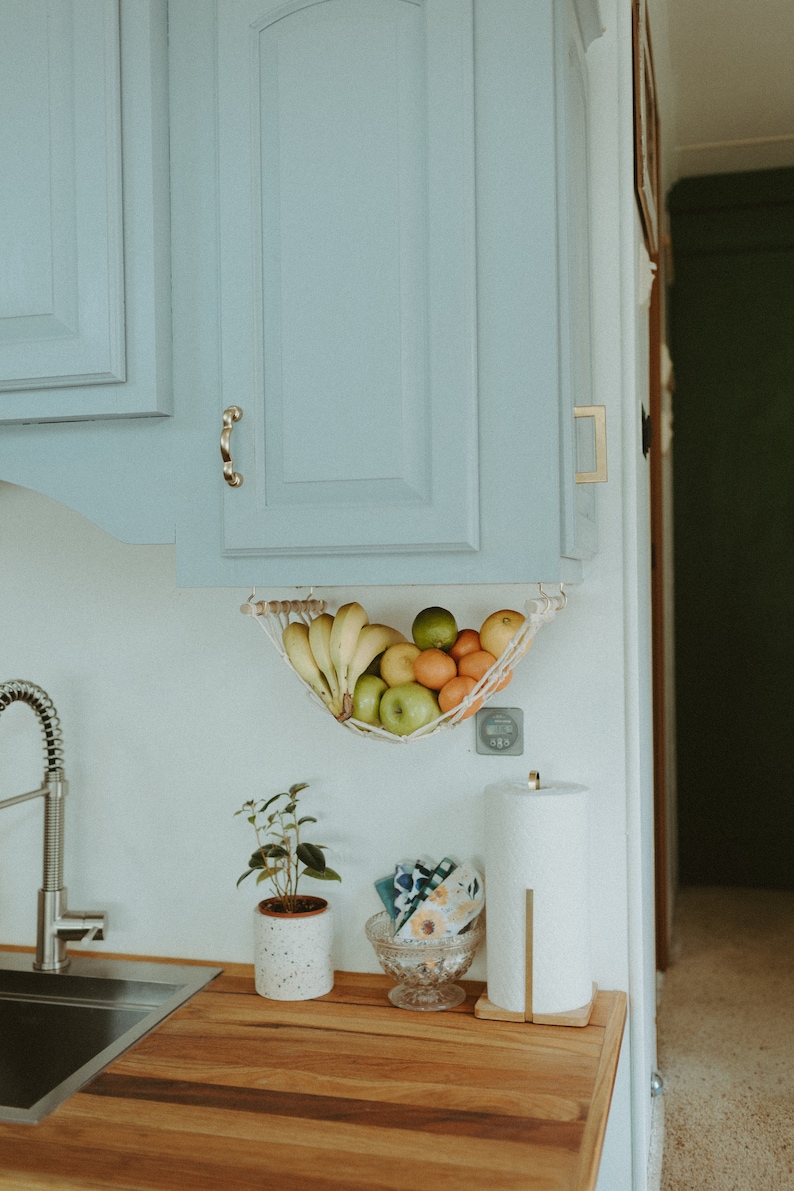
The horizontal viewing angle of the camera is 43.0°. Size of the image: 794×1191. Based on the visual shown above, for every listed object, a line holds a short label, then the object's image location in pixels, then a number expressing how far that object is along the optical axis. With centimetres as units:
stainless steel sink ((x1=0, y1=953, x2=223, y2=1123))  130
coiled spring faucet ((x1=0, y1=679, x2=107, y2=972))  150
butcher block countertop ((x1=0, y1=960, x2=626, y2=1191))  94
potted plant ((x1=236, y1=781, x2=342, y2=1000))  135
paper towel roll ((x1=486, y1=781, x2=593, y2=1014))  126
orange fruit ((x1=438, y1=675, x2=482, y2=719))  126
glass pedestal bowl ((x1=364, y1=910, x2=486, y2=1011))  129
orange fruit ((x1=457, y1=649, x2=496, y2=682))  128
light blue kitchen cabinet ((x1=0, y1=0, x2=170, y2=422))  116
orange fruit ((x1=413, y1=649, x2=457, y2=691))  128
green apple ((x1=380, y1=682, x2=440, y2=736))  126
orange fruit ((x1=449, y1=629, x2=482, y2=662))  131
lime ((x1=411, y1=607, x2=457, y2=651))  132
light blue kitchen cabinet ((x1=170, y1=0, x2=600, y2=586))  108
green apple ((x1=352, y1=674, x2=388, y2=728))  131
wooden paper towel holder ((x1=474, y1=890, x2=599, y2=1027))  125
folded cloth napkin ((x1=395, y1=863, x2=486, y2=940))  132
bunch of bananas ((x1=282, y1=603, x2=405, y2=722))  130
